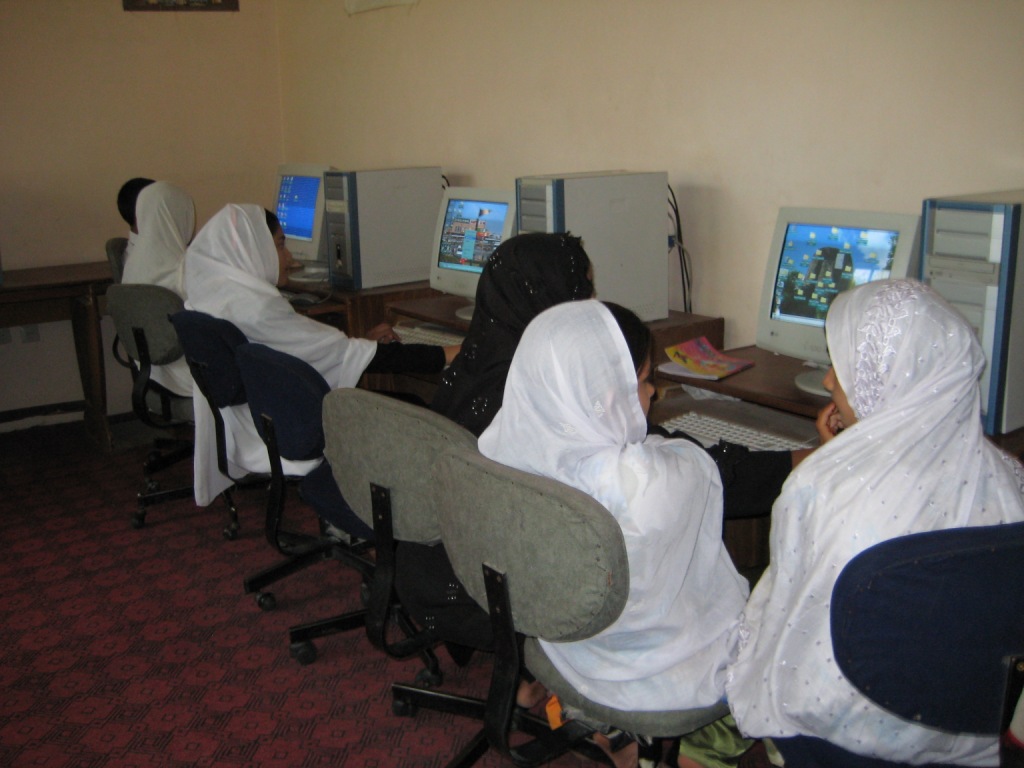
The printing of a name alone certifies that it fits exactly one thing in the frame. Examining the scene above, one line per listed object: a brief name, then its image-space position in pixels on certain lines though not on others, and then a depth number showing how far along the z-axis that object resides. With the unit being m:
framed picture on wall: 4.42
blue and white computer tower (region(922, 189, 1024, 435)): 1.74
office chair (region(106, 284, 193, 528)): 3.08
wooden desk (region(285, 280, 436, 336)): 3.41
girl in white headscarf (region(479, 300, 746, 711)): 1.31
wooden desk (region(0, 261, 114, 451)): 3.92
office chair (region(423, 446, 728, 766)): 1.24
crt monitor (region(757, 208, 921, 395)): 1.97
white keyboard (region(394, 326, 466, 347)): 2.94
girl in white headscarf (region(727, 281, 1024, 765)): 1.17
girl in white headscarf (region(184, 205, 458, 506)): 2.68
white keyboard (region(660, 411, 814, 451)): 2.01
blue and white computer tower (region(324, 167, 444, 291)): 3.50
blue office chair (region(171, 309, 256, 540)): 2.42
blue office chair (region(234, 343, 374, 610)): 2.12
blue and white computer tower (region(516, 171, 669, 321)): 2.59
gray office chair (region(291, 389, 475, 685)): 1.58
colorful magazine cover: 2.26
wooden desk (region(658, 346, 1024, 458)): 1.89
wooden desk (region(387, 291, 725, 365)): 2.70
